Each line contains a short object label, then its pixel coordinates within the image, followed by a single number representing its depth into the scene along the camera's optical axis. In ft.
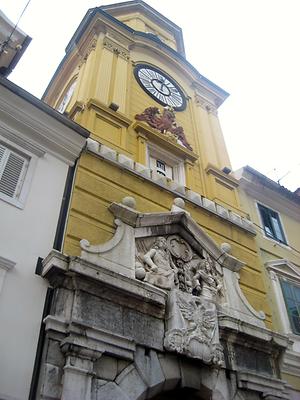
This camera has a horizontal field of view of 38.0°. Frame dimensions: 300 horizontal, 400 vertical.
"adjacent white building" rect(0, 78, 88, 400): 20.33
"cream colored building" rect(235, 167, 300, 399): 34.09
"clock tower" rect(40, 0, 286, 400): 22.98
